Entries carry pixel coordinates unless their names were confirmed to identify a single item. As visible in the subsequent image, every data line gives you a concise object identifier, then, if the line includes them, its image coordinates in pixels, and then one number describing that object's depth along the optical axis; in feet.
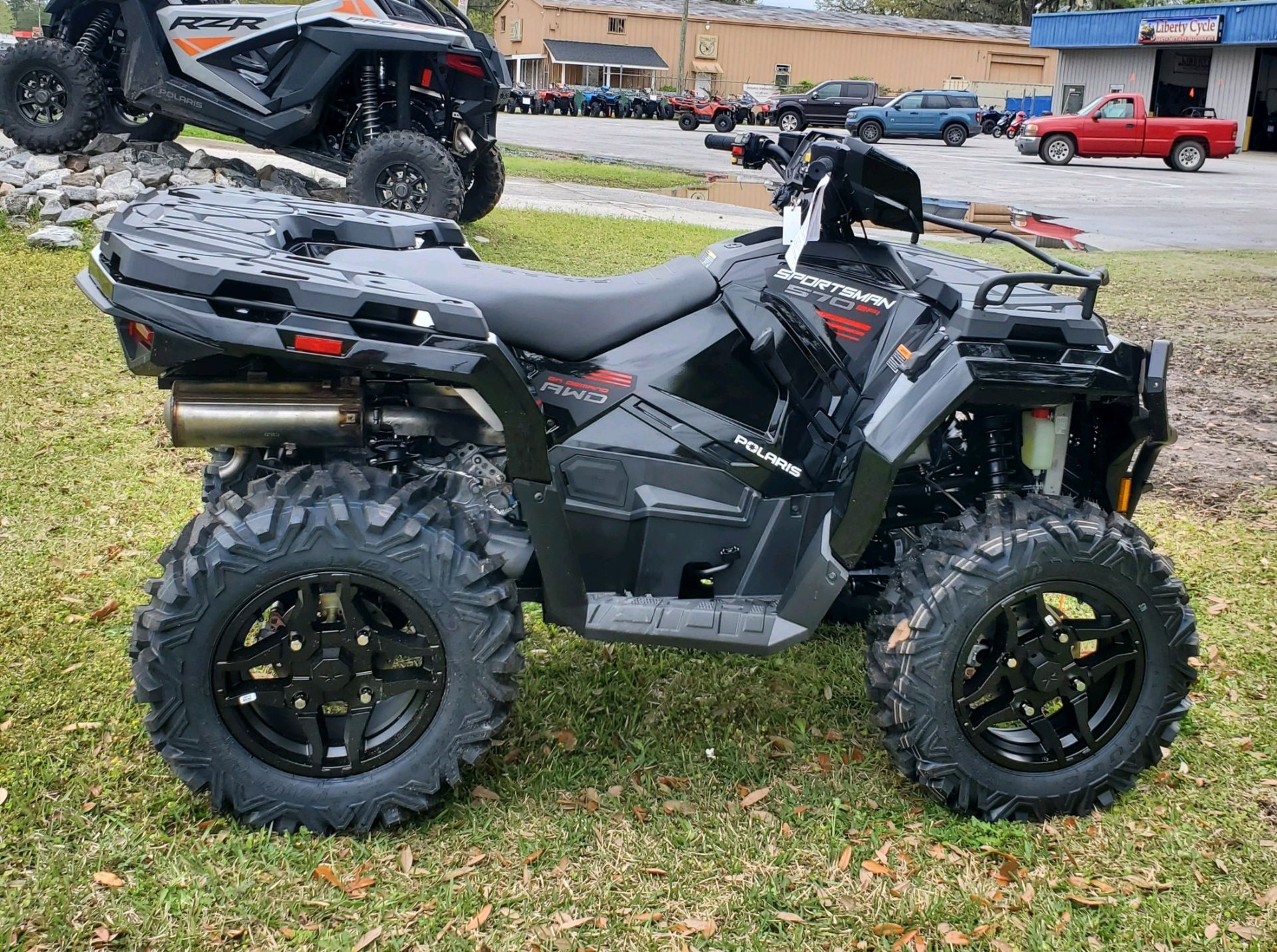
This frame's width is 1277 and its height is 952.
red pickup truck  89.86
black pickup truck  123.85
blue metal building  126.00
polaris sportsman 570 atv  9.63
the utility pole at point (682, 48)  176.96
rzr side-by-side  32.63
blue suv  118.93
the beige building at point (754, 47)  193.36
